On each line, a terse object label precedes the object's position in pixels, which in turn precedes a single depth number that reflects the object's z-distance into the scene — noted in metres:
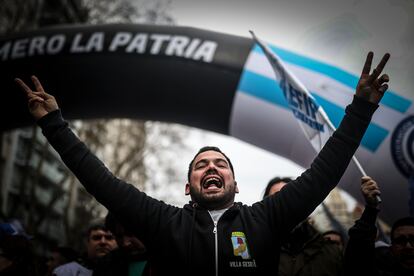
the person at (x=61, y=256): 3.89
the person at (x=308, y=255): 2.56
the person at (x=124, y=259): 2.66
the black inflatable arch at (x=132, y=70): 4.82
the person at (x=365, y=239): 2.21
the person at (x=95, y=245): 3.43
